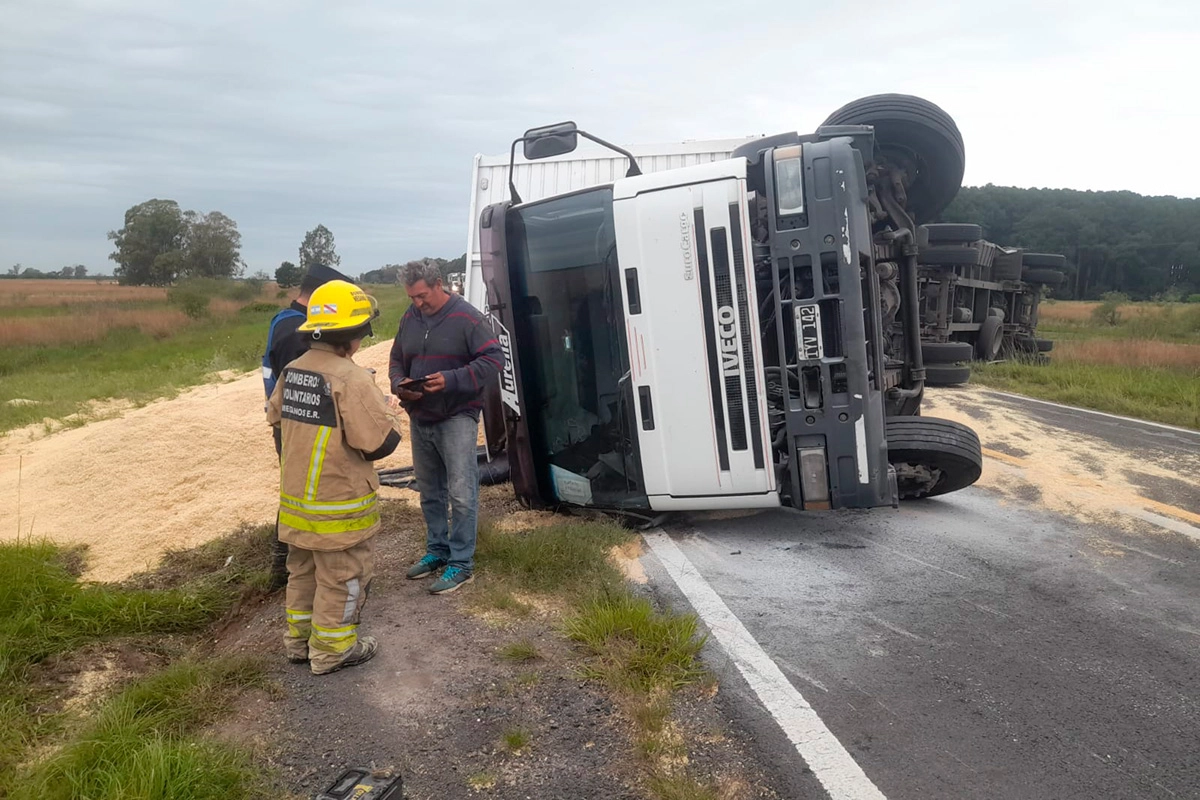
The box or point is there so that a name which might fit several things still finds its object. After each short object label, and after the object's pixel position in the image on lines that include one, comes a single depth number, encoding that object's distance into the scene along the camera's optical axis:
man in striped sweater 4.17
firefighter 3.31
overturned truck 4.47
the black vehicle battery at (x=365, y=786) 2.48
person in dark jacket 4.19
